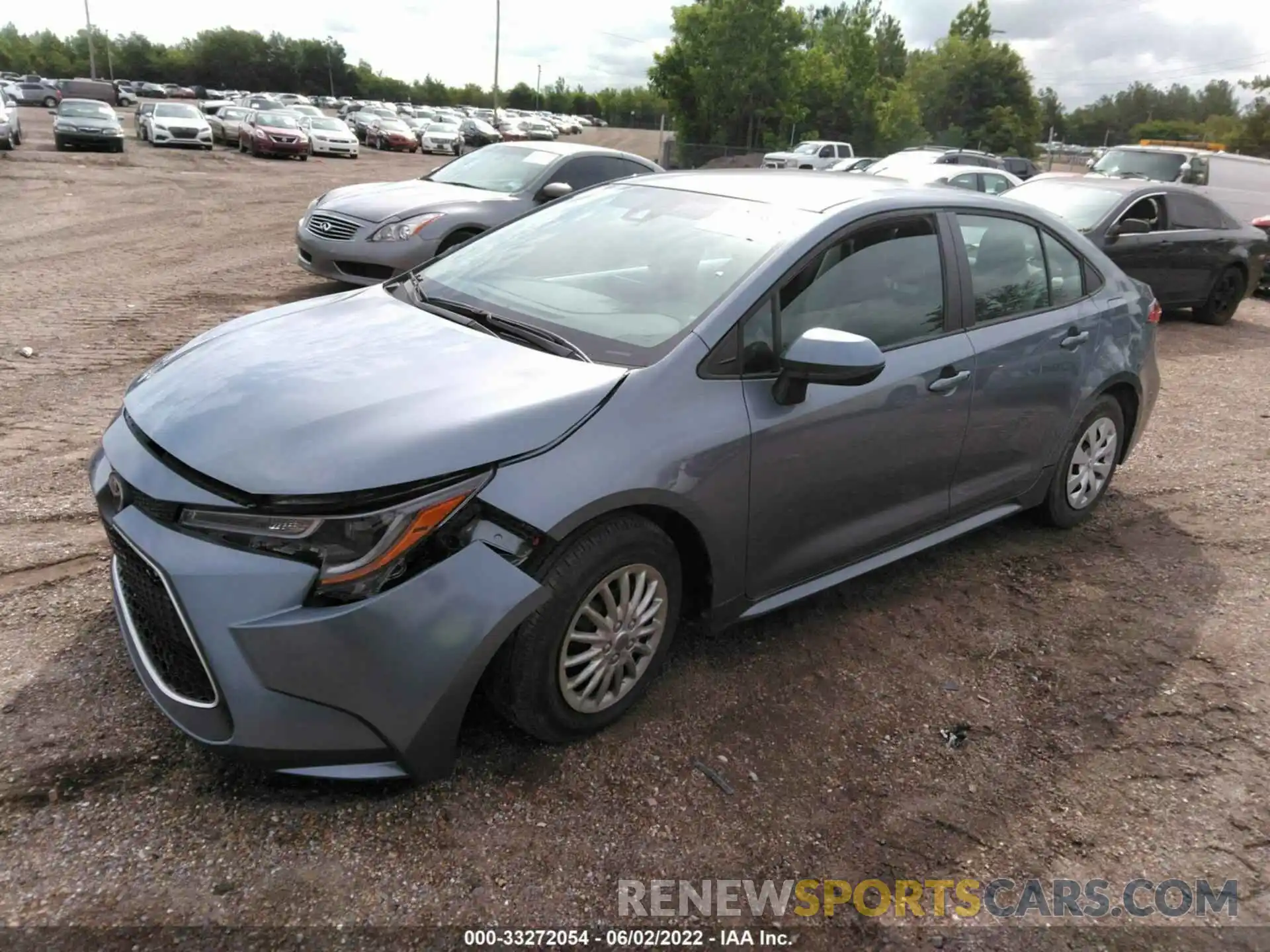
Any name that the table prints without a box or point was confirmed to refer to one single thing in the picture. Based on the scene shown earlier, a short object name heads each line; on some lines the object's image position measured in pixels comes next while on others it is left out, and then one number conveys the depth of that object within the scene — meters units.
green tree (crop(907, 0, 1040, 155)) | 61.56
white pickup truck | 32.06
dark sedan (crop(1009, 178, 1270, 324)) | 9.38
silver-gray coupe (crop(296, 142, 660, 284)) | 7.89
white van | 14.02
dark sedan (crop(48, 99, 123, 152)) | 23.30
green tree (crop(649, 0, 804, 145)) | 53.53
